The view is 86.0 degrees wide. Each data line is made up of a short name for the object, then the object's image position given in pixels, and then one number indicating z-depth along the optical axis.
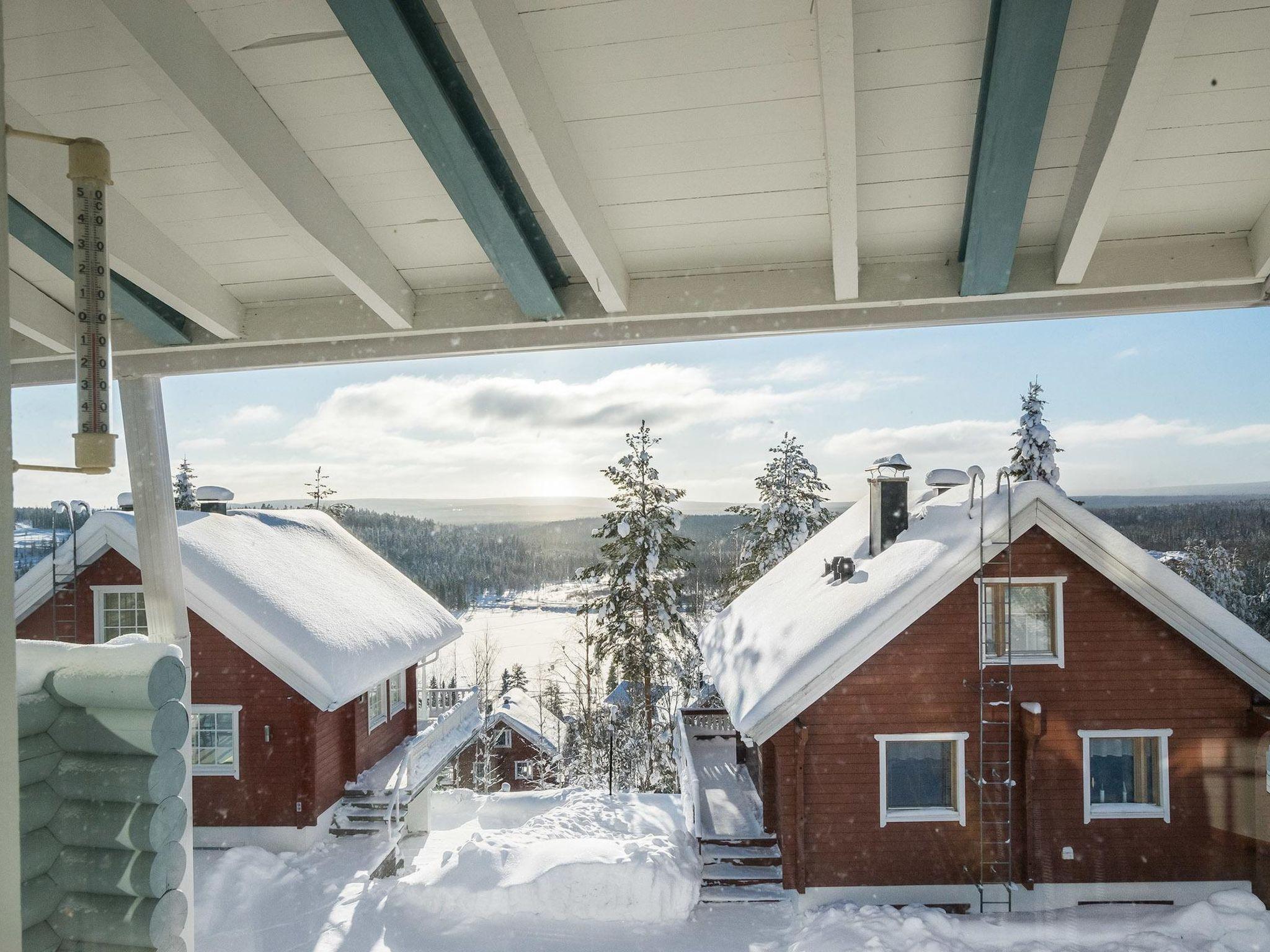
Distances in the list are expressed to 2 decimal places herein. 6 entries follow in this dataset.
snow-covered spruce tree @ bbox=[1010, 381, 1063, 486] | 10.86
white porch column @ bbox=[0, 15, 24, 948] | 0.97
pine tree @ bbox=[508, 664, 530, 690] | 23.44
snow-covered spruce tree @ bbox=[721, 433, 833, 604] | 12.92
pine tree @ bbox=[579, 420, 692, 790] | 12.24
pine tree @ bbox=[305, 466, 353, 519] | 12.99
